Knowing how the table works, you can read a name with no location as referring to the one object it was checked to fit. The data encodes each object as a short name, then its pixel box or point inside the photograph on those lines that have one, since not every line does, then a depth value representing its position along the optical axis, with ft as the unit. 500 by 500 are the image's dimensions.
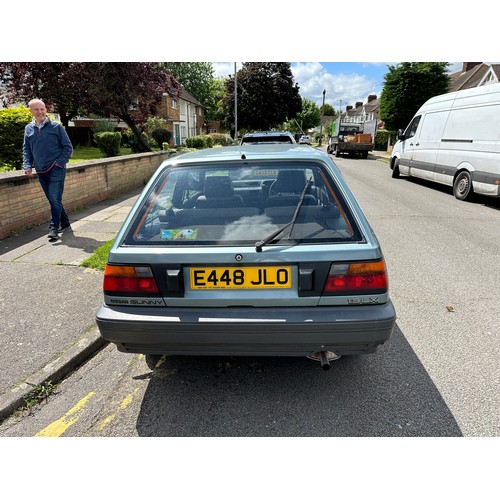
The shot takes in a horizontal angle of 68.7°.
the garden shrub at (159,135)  86.33
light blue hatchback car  6.92
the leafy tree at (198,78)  179.63
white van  28.50
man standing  16.94
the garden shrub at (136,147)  57.16
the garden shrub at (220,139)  108.21
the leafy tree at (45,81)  42.78
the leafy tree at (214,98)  191.77
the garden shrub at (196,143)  87.66
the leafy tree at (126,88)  41.42
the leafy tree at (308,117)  267.80
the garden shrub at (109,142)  50.90
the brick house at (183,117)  123.03
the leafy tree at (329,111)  362.33
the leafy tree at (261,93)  130.52
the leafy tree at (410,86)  76.07
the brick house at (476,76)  103.46
